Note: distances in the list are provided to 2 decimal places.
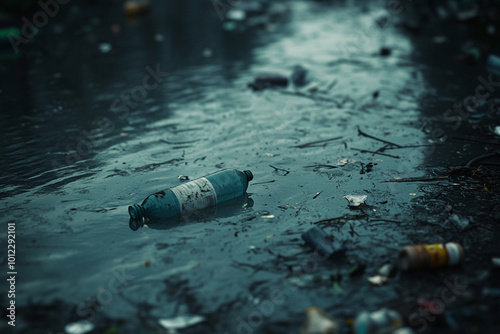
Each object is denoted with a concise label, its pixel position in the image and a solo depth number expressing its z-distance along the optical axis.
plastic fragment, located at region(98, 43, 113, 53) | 8.95
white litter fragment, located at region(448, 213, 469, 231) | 2.82
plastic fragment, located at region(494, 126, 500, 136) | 4.37
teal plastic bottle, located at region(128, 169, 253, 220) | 3.04
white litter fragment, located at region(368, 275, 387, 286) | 2.37
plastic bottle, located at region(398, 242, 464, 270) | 2.40
